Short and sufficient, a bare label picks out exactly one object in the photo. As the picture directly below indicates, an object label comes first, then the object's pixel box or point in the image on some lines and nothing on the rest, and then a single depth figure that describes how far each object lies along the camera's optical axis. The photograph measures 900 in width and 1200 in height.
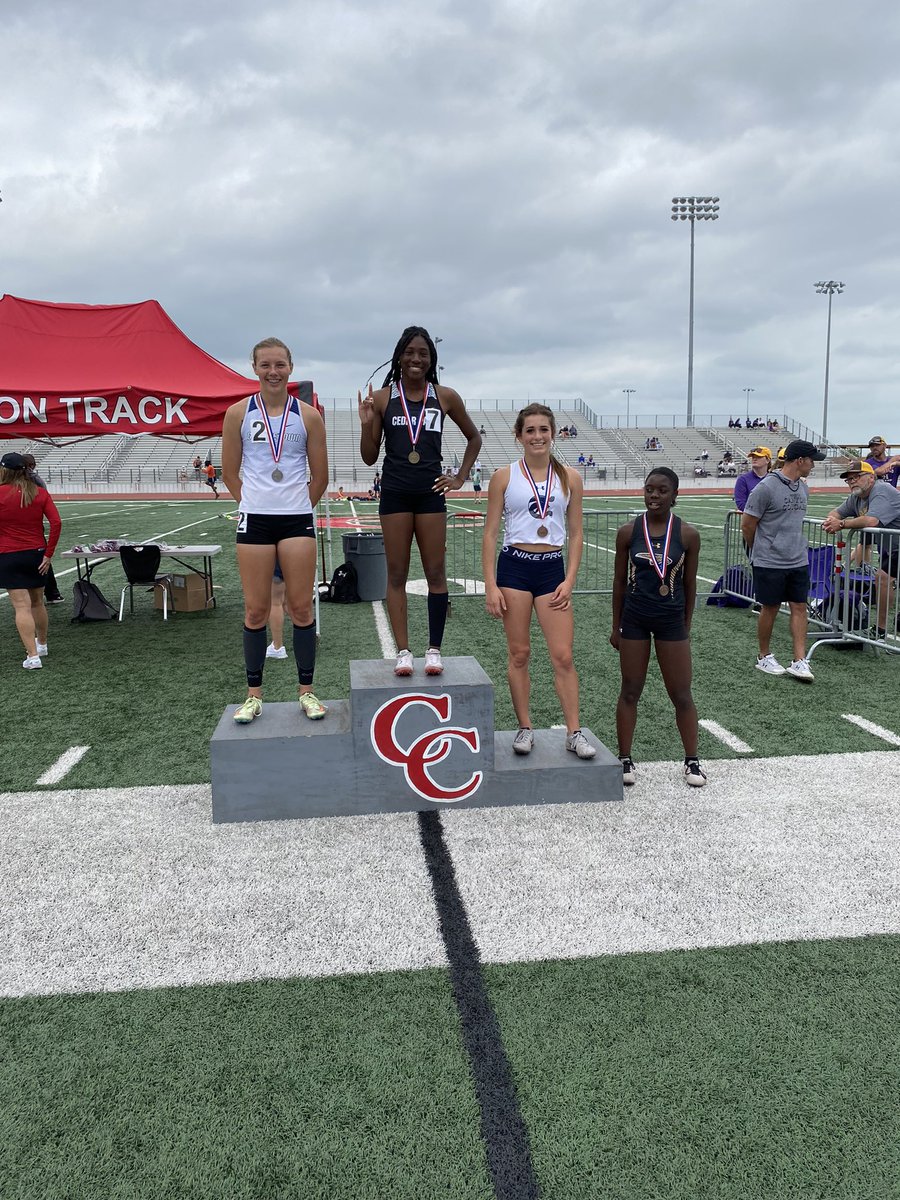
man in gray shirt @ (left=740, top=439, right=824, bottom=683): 6.50
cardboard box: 9.69
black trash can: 10.54
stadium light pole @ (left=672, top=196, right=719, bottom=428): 53.41
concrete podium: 3.98
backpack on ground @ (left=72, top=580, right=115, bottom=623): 9.21
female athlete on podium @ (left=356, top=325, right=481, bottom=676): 4.07
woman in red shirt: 6.61
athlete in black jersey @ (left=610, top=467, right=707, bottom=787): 4.18
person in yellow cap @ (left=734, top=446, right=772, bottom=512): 8.91
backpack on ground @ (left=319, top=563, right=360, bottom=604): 10.58
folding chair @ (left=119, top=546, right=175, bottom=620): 9.05
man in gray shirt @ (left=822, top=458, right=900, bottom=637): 7.45
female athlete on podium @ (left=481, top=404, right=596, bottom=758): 3.95
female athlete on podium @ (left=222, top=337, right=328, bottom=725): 4.05
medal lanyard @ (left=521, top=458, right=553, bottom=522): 3.95
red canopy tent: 6.77
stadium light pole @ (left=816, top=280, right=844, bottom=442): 65.69
